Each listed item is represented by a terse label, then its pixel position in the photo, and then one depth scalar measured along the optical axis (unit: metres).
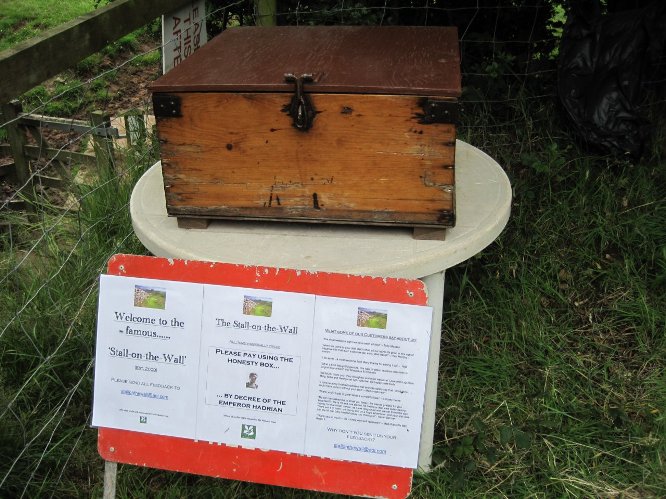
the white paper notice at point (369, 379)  1.77
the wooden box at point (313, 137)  1.84
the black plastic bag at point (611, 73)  3.18
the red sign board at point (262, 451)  1.79
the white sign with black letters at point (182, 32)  2.87
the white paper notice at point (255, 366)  1.81
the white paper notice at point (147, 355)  1.85
